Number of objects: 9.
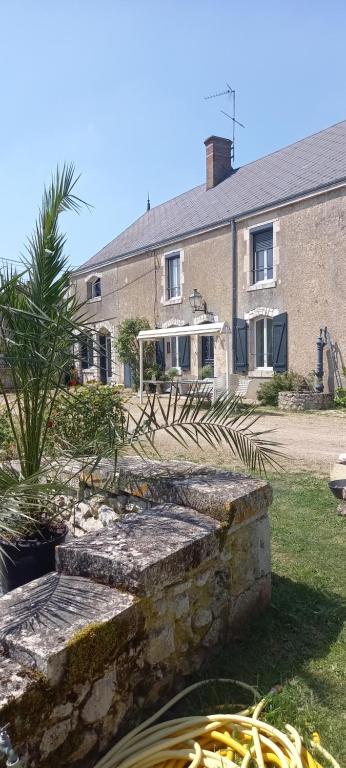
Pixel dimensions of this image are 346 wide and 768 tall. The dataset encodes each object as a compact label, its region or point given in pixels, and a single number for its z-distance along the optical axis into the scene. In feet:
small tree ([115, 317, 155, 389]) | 58.09
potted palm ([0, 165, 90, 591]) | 8.23
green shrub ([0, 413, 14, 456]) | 13.47
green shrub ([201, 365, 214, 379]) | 51.40
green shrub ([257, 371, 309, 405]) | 42.19
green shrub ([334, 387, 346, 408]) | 39.24
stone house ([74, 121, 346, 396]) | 42.27
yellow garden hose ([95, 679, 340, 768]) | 5.37
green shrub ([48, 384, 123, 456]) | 16.81
